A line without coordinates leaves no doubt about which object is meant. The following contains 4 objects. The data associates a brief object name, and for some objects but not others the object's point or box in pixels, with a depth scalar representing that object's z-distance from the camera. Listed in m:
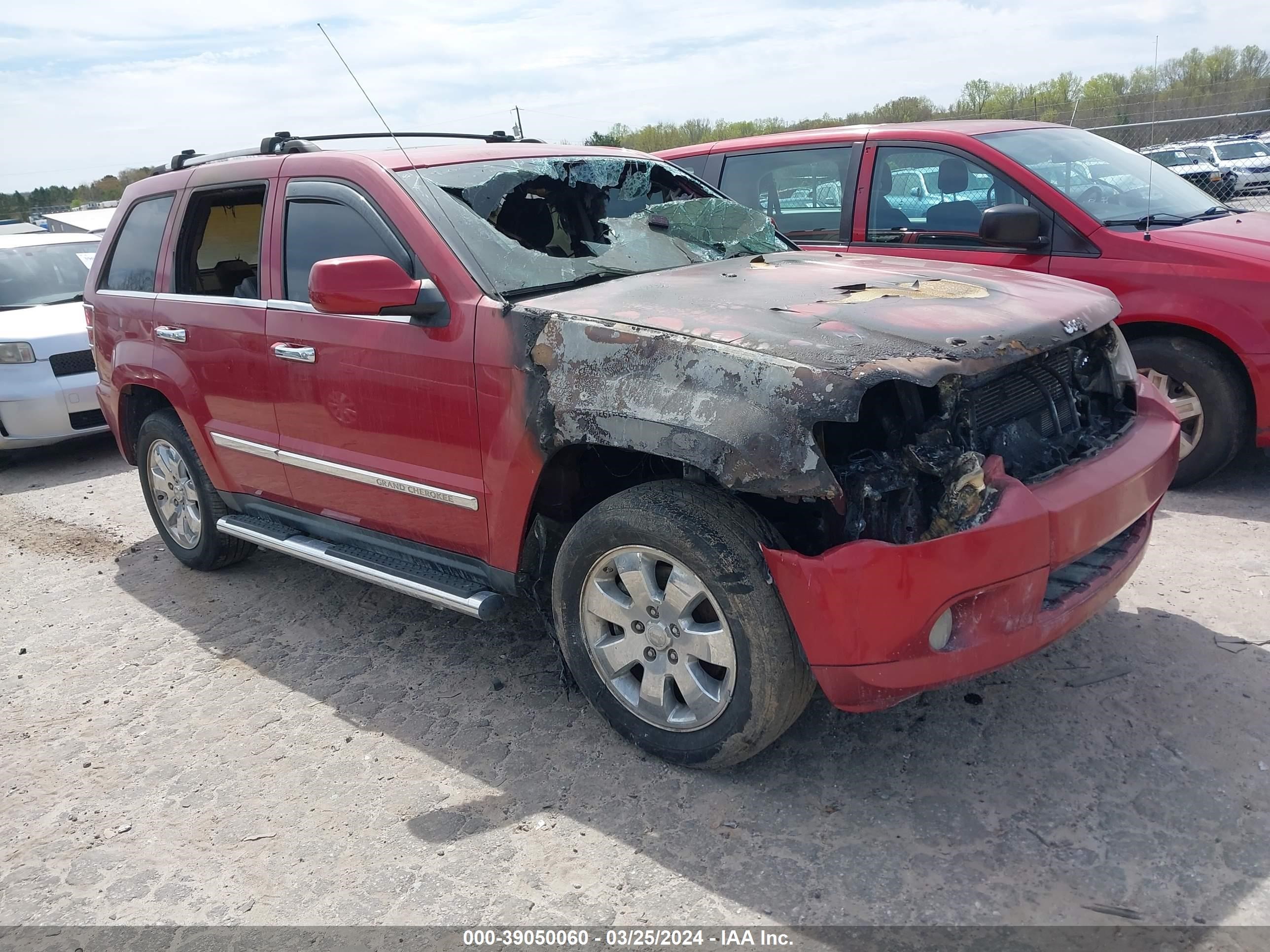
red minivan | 4.71
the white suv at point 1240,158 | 12.62
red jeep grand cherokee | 2.56
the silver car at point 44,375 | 7.27
